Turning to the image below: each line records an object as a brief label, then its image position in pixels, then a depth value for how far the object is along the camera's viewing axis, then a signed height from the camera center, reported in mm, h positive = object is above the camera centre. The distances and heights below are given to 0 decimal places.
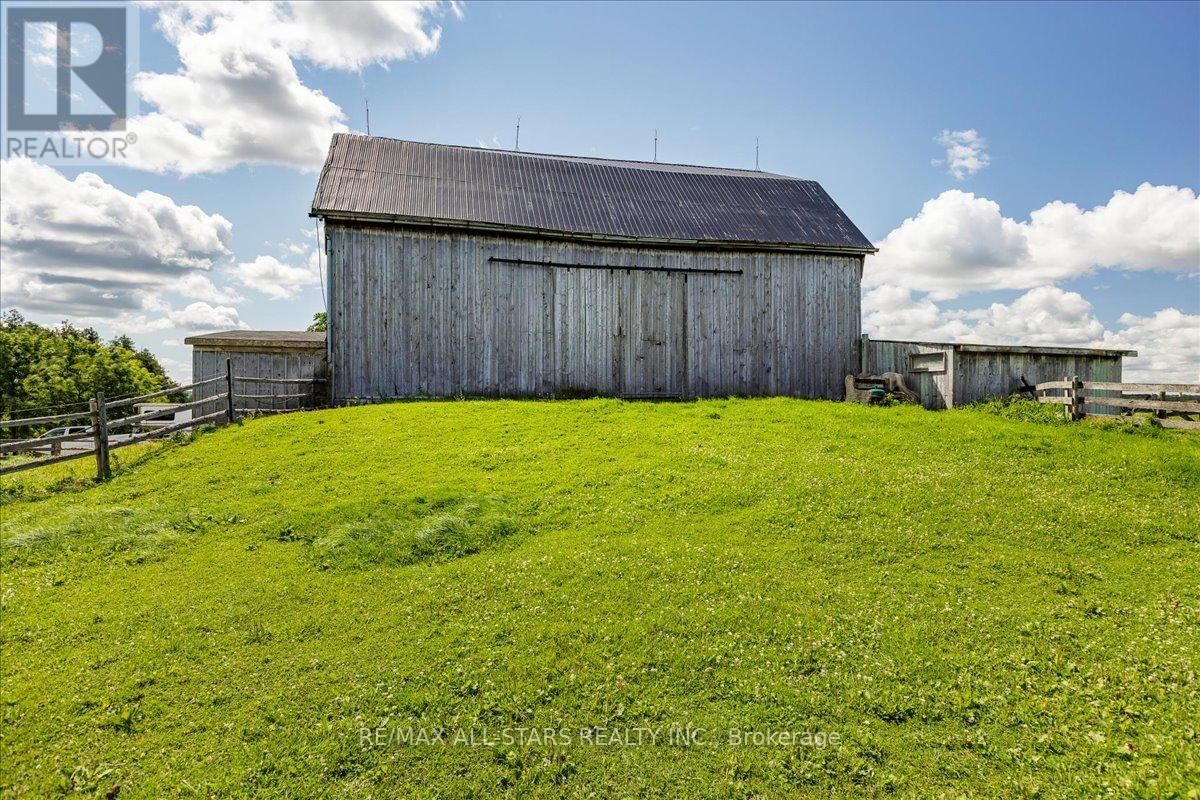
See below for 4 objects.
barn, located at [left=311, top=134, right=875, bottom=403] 18875 +3475
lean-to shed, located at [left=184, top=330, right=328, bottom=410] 19422 +755
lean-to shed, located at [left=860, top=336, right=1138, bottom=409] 19375 +635
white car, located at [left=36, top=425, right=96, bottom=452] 17656 -1772
